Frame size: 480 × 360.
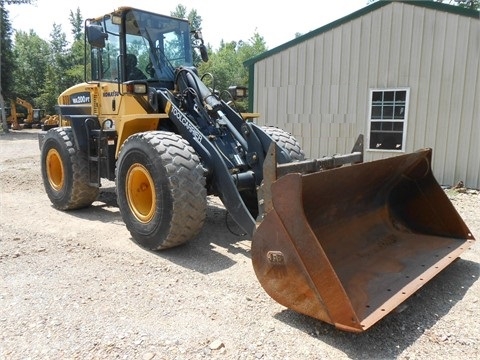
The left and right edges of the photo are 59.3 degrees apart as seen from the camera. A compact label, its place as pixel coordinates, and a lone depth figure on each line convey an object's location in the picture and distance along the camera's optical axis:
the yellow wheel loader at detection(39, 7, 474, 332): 2.84
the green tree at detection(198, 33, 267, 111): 36.97
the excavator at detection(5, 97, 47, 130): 26.44
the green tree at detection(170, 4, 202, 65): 57.47
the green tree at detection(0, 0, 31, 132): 24.16
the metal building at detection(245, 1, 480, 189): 7.70
